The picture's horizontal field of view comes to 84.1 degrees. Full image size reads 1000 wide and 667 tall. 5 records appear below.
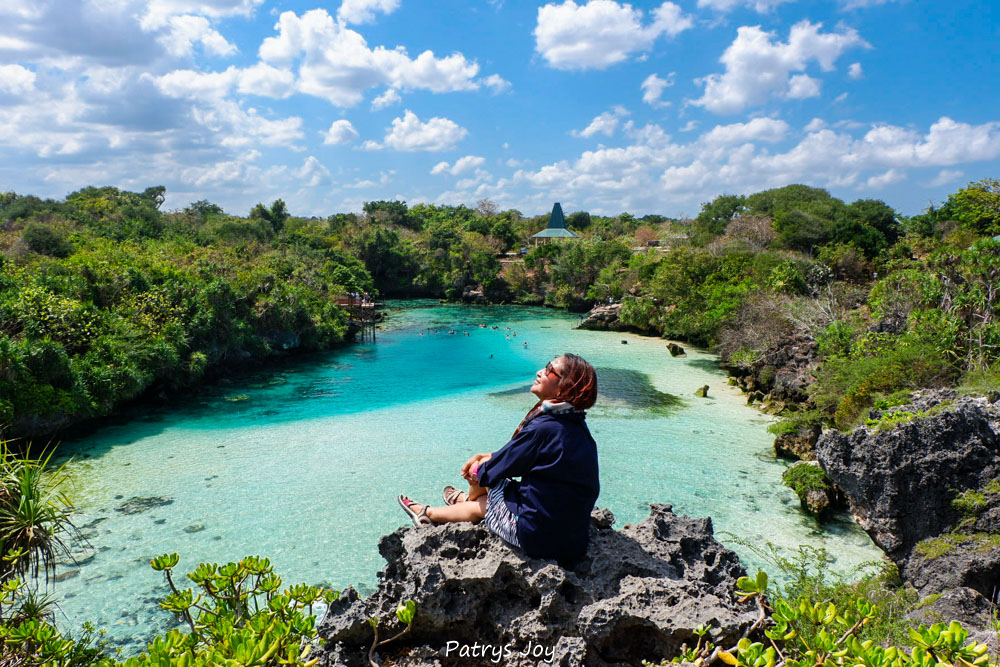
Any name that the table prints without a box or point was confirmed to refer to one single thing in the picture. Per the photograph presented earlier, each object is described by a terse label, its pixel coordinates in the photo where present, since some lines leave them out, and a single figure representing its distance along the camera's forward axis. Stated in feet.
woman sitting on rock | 10.49
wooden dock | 96.37
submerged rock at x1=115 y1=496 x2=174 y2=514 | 28.99
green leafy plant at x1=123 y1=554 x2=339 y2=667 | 7.00
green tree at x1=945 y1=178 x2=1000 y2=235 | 49.29
